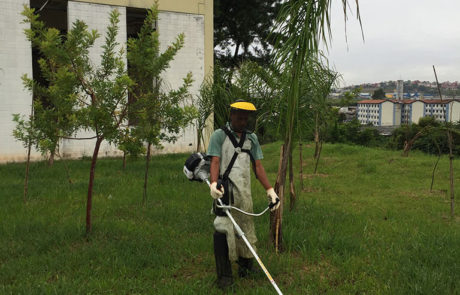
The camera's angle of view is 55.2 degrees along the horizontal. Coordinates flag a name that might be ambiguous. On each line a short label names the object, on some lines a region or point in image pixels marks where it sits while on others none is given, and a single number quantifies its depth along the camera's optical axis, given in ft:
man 14.10
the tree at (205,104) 36.27
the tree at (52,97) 17.13
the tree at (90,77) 17.31
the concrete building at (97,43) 46.83
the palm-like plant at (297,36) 15.38
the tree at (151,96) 18.94
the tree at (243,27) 82.58
